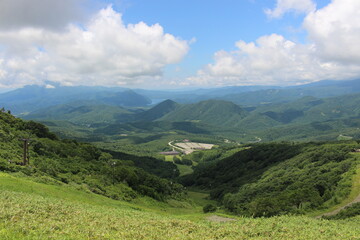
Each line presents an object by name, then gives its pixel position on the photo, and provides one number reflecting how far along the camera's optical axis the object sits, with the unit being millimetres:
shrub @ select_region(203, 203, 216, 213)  54650
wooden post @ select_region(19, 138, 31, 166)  42881
